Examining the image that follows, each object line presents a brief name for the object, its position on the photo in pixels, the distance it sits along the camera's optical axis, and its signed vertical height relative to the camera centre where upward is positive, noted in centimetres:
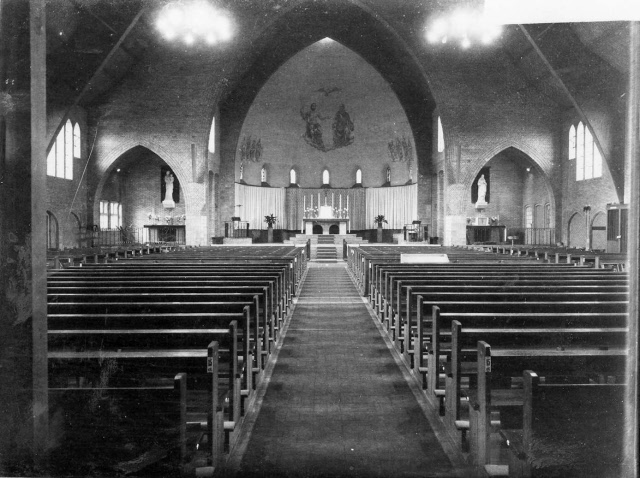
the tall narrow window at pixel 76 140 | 2223 +390
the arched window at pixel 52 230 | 2092 -4
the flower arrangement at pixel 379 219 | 2902 +56
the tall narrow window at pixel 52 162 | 2039 +273
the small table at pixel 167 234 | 2661 -23
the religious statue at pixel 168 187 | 2658 +221
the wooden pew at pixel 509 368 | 295 -85
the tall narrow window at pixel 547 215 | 2499 +71
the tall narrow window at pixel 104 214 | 2581 +77
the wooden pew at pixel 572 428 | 237 -94
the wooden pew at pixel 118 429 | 238 -101
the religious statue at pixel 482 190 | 2558 +197
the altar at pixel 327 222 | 2755 +40
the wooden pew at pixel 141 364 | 311 -84
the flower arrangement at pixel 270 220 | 2891 +54
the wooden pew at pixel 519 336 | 351 -76
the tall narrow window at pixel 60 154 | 2097 +312
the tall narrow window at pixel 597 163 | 2084 +273
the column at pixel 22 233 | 294 -2
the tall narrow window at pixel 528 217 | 2691 +65
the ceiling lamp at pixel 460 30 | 1806 +777
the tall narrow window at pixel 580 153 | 2204 +332
